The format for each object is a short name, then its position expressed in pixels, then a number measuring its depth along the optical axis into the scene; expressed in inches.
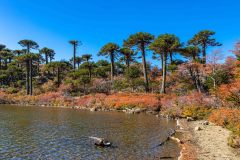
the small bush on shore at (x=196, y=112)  952.3
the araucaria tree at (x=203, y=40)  1866.4
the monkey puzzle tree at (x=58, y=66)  2129.7
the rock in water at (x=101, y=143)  535.2
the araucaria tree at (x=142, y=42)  1663.4
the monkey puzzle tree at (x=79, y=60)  2795.3
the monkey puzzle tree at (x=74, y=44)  2758.4
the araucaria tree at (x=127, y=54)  2078.0
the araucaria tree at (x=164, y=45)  1514.5
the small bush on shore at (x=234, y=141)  484.1
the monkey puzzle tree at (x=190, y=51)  1625.7
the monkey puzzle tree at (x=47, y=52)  2861.7
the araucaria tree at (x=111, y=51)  1940.2
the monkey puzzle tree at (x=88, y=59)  2264.6
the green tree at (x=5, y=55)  2736.5
